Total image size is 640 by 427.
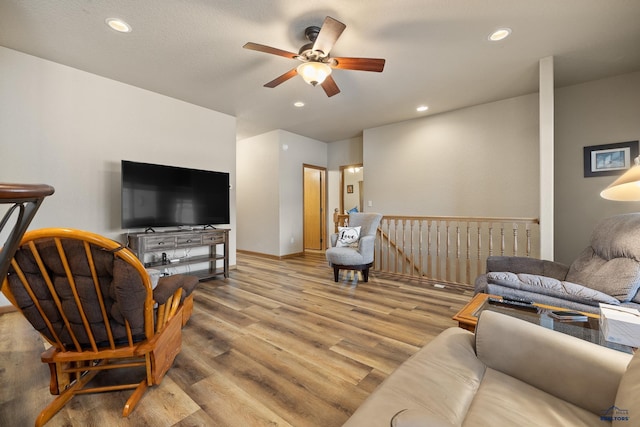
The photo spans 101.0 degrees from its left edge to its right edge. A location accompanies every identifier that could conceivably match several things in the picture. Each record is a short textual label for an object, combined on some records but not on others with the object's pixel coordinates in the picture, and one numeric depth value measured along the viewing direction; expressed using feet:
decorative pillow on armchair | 13.19
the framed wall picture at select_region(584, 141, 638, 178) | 10.20
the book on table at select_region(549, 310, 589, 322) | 4.64
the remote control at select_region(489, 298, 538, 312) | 5.14
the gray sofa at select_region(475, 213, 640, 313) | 5.15
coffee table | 4.04
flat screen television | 10.37
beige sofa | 2.61
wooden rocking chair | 3.84
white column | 9.29
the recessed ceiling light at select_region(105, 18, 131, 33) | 7.24
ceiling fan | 7.06
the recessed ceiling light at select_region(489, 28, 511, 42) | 7.73
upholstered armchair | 12.09
